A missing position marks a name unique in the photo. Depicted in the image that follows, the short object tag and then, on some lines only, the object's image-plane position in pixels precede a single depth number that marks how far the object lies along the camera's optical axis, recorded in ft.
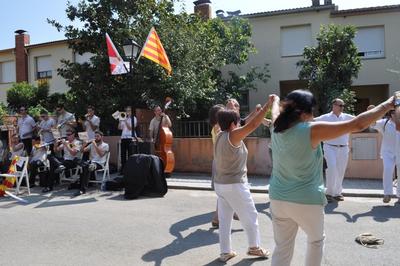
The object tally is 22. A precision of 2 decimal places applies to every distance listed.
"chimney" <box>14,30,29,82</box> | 93.61
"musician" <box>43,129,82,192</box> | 35.42
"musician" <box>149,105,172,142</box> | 37.60
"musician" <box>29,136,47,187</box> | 36.96
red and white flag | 37.37
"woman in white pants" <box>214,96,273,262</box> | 16.12
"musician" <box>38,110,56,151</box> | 42.55
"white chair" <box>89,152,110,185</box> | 35.14
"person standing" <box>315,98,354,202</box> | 27.89
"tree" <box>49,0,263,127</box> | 46.19
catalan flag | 35.32
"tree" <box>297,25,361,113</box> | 56.13
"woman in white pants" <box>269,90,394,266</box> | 11.37
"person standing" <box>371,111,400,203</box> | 27.25
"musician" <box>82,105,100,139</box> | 41.88
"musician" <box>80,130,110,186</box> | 35.37
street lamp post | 36.89
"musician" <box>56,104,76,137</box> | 42.80
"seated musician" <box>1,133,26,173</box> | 39.22
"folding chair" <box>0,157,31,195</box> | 33.70
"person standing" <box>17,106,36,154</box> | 44.91
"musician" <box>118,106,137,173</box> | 41.98
